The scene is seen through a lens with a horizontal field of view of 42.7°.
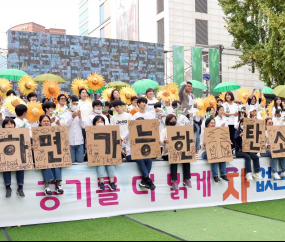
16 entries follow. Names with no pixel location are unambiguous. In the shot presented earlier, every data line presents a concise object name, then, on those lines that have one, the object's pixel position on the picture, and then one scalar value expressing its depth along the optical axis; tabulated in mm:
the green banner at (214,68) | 23219
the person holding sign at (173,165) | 6348
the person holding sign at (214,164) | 6755
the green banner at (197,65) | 22578
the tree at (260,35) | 16297
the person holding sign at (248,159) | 7090
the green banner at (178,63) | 21953
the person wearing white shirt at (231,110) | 8523
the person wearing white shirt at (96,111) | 6352
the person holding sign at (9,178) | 5242
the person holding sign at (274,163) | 7426
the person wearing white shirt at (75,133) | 6452
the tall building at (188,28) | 28062
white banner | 5418
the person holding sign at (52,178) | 5434
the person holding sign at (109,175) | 5809
